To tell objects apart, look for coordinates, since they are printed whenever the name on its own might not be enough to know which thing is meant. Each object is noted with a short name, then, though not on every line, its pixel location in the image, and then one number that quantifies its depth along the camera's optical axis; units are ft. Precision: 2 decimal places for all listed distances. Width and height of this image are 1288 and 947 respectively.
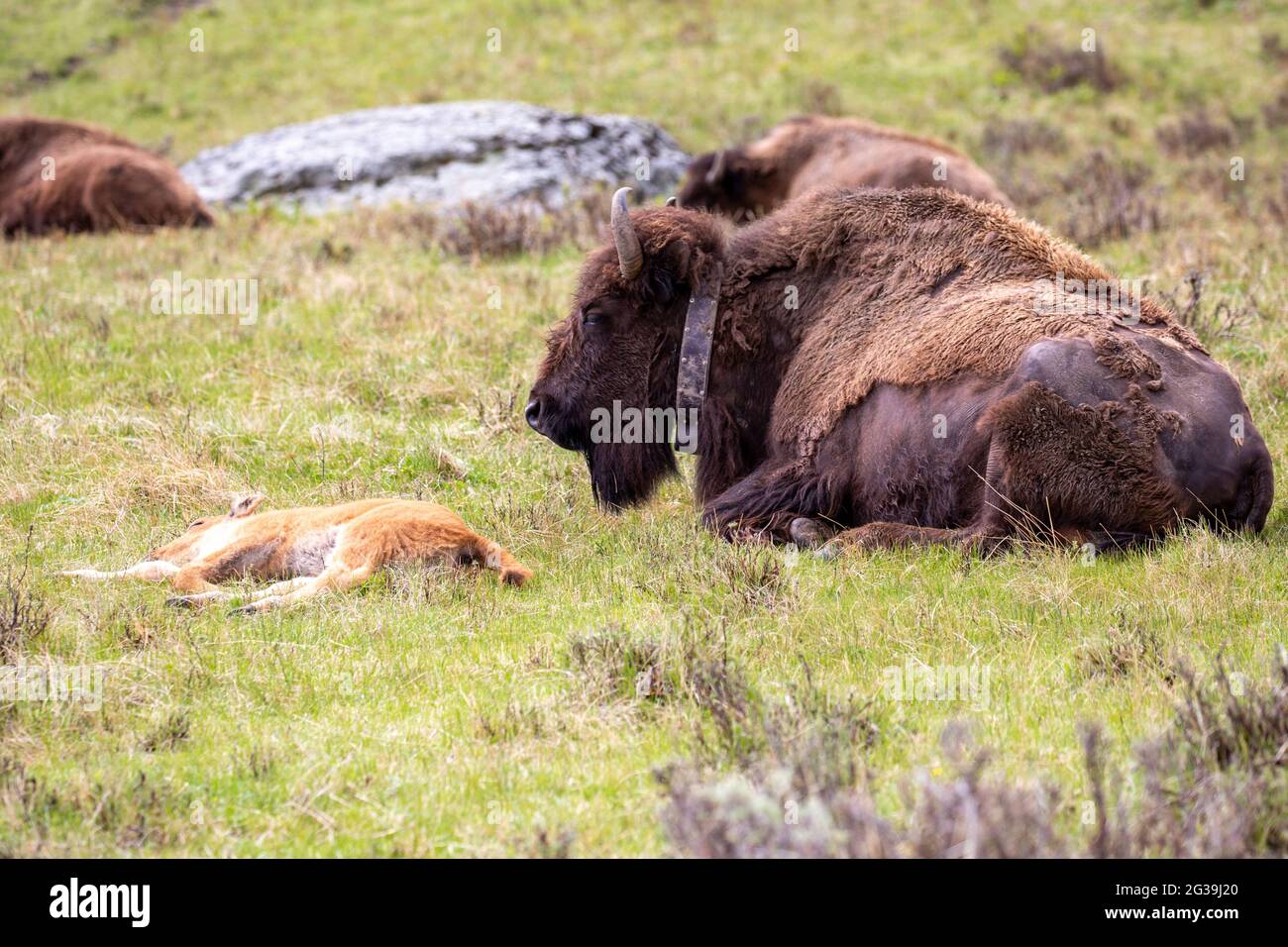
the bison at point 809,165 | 86.84
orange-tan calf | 37.40
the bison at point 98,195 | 97.76
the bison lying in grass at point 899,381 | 37.11
